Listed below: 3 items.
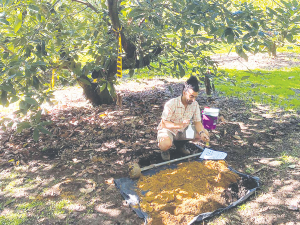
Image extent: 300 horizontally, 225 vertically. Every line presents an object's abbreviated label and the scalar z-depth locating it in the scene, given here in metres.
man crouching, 3.24
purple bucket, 3.87
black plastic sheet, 2.43
